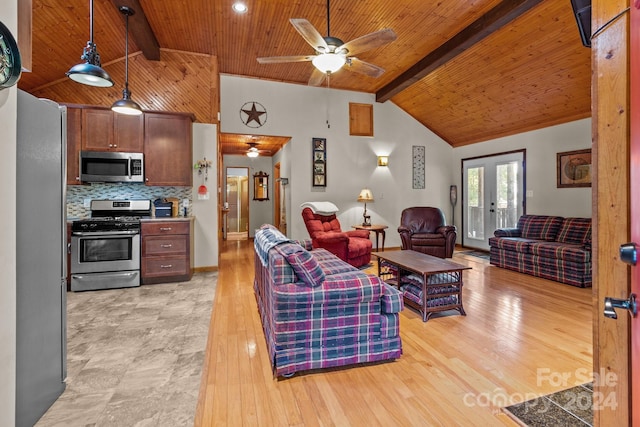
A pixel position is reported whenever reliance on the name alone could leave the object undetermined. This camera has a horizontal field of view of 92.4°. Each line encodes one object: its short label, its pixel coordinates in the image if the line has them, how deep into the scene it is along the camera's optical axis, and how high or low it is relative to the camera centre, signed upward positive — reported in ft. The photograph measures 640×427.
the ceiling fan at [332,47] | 8.83 +5.10
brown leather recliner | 18.07 -1.31
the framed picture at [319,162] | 20.99 +3.36
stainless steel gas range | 12.51 -1.76
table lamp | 21.01 +0.95
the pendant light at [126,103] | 11.32 +4.03
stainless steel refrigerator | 4.86 -0.80
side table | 19.45 -1.09
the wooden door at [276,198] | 26.35 +1.17
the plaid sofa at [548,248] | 13.21 -1.79
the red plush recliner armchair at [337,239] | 16.12 -1.52
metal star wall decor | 19.48 +6.20
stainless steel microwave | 13.47 +2.00
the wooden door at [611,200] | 3.15 +0.12
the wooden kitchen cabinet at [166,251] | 13.50 -1.80
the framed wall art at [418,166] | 23.71 +3.48
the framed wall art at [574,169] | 16.10 +2.30
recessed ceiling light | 12.03 +8.15
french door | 20.25 +1.13
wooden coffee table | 9.66 -2.47
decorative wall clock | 3.84 +1.97
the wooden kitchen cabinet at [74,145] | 13.33 +2.90
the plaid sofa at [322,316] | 6.59 -2.34
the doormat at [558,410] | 5.21 -3.58
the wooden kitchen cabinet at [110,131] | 13.56 +3.61
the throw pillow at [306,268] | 6.73 -1.26
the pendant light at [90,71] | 8.33 +3.82
